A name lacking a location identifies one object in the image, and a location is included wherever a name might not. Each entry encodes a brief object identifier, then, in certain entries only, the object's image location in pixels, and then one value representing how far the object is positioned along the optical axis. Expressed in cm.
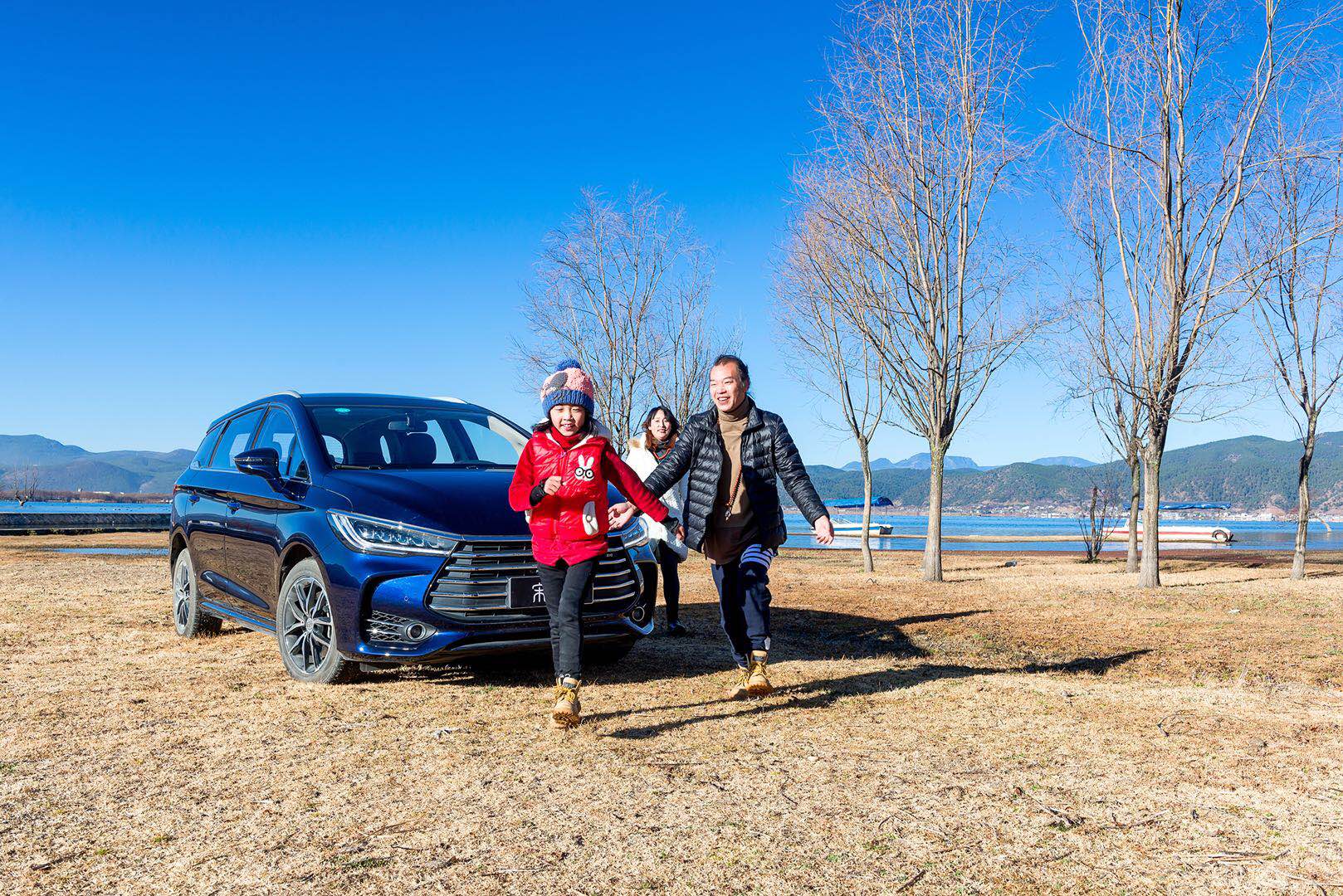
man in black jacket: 555
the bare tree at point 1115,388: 1877
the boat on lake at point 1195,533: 4849
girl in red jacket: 484
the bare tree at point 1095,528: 2497
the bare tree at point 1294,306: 1611
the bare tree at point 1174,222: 1409
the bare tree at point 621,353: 2431
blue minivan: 522
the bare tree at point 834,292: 1761
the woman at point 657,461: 827
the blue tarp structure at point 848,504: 5381
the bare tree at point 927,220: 1584
